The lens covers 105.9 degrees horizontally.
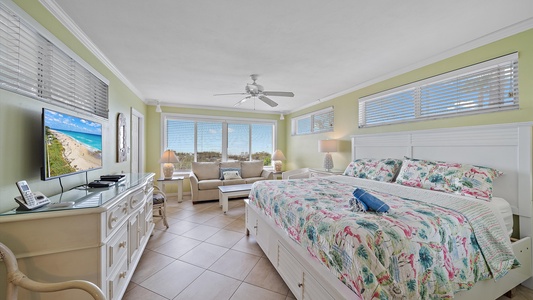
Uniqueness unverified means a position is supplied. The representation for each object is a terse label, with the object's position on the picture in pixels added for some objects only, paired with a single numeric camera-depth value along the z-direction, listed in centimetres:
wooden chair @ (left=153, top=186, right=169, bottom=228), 313
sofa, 471
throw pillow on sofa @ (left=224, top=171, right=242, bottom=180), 514
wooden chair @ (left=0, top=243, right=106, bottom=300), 91
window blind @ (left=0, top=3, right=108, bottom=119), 132
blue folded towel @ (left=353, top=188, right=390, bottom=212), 147
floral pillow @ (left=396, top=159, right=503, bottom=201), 190
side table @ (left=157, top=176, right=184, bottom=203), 461
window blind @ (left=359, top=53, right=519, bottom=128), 217
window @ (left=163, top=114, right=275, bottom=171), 553
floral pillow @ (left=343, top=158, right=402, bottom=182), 276
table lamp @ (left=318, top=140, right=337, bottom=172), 418
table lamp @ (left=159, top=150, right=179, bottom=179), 472
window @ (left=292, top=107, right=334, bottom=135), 476
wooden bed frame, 146
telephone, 119
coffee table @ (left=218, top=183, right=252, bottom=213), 398
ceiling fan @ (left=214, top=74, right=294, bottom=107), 314
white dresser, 115
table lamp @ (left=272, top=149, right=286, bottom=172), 591
